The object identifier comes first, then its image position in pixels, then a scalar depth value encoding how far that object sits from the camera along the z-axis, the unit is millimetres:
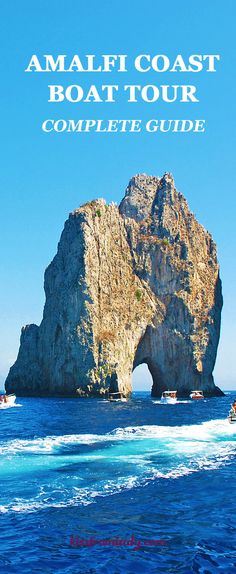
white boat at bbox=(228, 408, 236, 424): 51281
